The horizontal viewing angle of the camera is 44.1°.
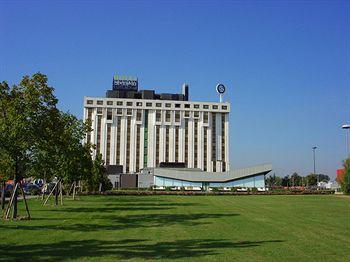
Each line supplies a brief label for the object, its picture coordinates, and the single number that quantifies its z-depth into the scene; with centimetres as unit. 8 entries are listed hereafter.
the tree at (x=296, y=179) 16632
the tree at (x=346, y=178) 6936
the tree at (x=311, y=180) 15338
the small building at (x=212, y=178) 10112
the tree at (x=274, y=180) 17528
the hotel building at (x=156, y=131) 13712
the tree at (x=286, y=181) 16915
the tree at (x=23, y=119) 2116
